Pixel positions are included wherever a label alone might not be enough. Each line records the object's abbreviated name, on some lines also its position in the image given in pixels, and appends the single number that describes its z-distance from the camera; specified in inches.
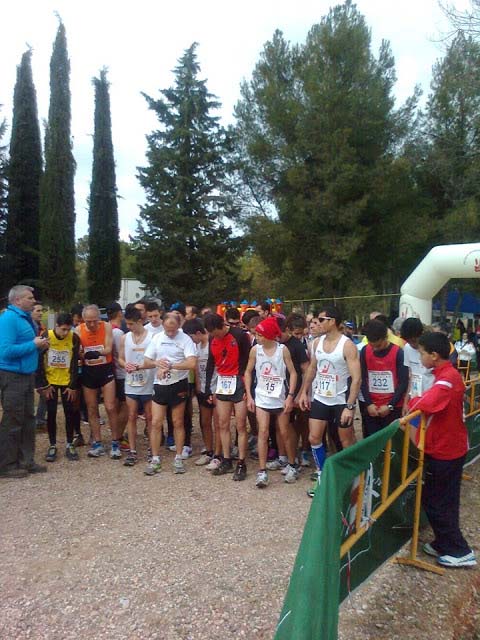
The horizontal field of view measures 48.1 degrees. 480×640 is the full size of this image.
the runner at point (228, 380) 237.6
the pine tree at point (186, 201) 1027.3
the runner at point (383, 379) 210.1
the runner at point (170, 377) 241.1
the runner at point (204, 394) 257.0
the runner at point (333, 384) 205.2
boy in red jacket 155.8
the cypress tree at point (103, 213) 1035.9
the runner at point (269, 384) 226.8
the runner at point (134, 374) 259.0
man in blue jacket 223.6
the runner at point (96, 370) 263.3
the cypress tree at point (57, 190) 942.4
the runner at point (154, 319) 274.5
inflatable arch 481.6
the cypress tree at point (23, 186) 977.5
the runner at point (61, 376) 259.0
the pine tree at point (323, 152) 1019.9
